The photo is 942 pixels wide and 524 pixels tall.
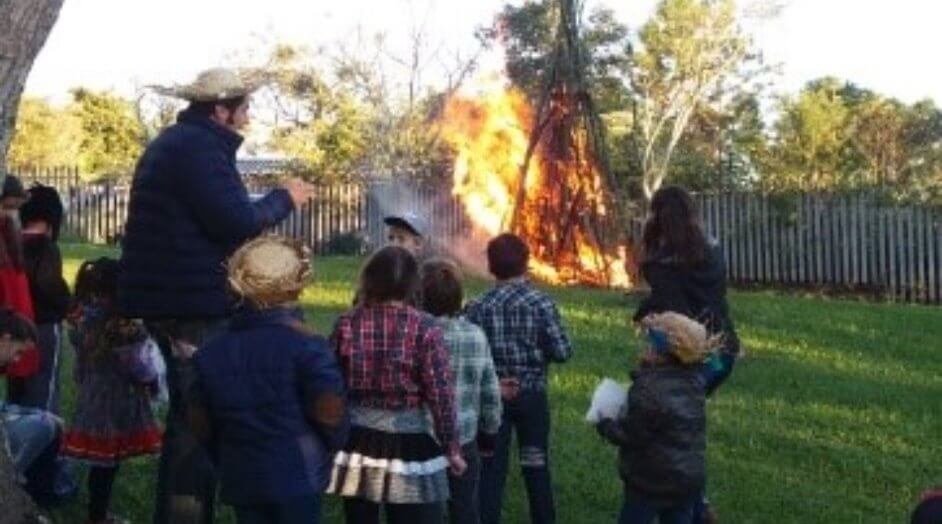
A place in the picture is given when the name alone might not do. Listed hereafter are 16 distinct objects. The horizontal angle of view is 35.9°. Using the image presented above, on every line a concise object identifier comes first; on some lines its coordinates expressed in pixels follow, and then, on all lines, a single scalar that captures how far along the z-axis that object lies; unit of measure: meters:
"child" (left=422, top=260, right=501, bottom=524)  5.46
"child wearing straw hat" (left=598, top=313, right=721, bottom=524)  5.16
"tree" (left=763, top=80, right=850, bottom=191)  37.00
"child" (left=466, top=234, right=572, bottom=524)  6.21
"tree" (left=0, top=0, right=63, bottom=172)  5.04
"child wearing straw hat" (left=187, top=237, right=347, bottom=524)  4.28
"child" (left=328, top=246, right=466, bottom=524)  4.82
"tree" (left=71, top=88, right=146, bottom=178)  40.40
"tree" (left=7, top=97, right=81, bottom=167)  42.69
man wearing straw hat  4.98
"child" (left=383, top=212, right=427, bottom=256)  6.17
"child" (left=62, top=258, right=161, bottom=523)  6.03
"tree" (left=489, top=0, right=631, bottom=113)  34.72
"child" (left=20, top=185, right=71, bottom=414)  6.70
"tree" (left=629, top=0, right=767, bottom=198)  35.28
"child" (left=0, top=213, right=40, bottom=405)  6.10
